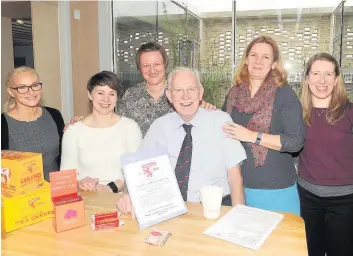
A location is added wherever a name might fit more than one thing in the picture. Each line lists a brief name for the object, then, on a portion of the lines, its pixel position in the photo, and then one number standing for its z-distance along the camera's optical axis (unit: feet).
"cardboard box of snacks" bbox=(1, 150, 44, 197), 4.83
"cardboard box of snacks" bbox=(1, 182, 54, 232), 4.79
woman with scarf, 6.41
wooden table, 4.15
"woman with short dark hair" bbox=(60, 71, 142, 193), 7.16
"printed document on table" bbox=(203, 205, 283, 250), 4.32
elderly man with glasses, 6.13
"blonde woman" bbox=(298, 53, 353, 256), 6.95
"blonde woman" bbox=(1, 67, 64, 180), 7.63
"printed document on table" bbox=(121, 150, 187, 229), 4.74
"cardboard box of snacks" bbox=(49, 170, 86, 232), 4.74
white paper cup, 4.93
